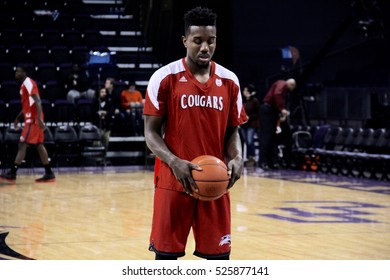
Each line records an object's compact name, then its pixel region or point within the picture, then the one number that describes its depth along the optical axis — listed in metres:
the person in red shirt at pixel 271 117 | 15.98
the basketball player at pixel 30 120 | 12.93
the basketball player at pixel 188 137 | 4.68
